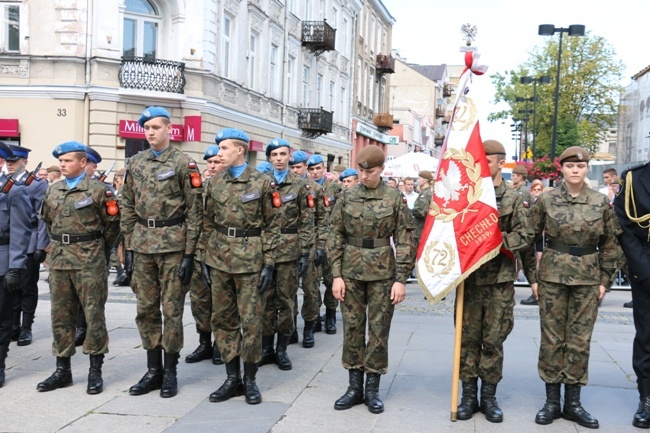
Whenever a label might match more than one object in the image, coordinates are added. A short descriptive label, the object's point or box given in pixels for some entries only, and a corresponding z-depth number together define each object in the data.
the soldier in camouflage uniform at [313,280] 8.26
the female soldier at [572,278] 5.58
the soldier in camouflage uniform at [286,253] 7.39
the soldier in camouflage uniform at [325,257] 7.71
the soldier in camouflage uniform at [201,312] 7.52
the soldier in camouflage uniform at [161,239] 6.06
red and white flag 5.60
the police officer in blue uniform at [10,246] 6.40
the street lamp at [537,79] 33.17
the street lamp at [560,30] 24.98
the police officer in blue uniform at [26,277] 7.91
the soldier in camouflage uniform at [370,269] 5.80
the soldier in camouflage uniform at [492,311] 5.64
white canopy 23.12
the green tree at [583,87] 55.62
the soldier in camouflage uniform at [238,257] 5.98
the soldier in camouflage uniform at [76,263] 6.15
